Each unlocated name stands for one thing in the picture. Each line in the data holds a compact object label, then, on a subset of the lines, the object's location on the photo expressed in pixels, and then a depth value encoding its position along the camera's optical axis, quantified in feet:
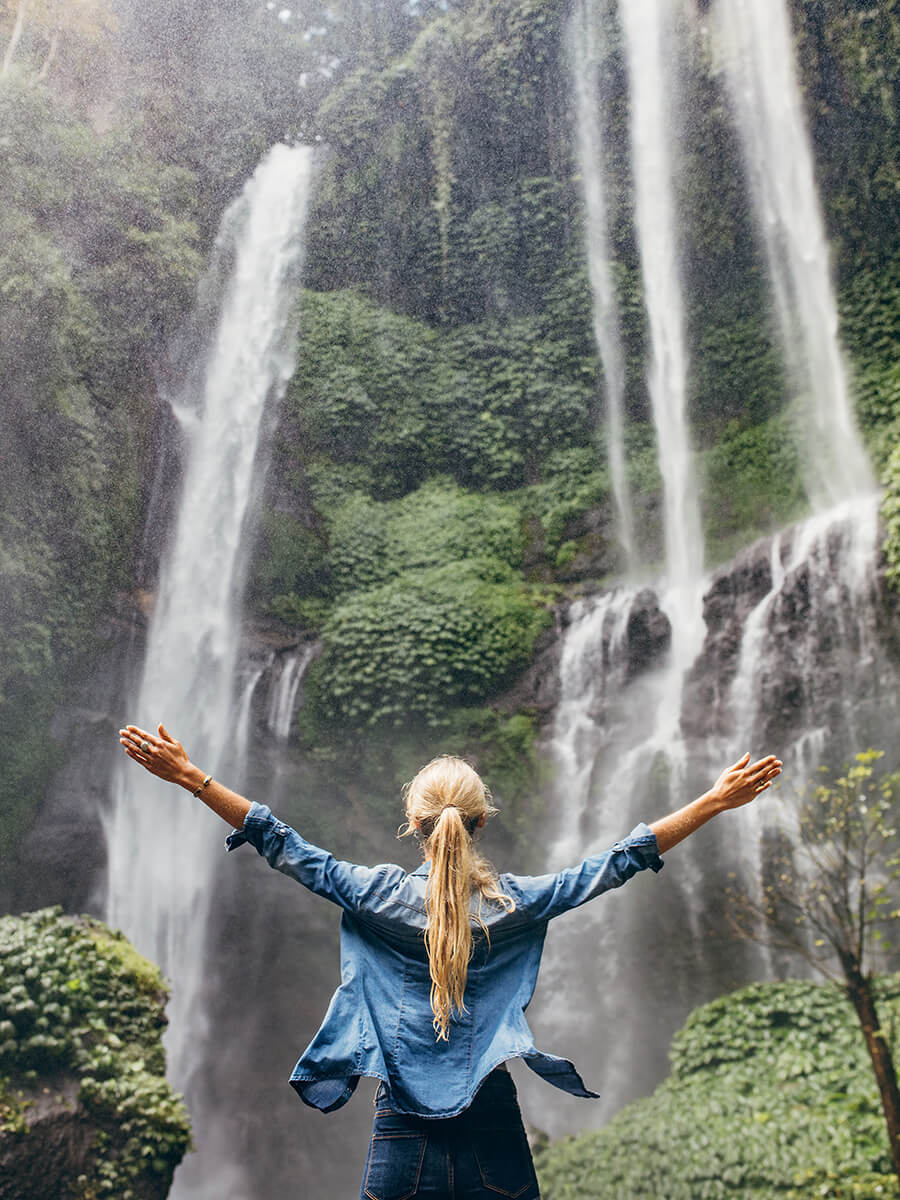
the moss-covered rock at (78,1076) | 15.75
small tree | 20.62
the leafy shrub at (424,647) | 29.07
